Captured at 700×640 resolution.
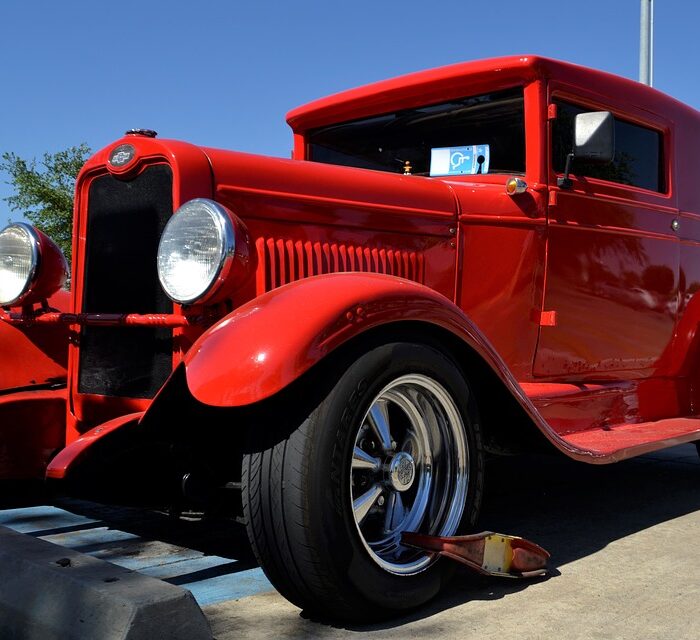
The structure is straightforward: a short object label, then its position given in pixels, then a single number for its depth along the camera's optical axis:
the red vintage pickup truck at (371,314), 2.25
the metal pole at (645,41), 8.66
